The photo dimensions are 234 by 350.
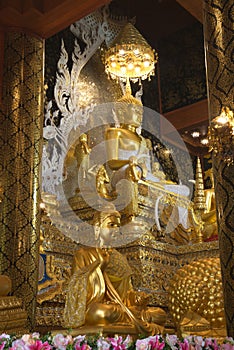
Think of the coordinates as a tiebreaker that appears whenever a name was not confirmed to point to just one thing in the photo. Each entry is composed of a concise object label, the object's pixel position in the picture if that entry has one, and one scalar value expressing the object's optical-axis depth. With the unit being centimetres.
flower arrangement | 188
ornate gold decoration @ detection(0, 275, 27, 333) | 342
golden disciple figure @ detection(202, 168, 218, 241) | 627
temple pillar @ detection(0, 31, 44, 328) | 432
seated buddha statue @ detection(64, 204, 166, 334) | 367
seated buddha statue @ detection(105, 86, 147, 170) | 694
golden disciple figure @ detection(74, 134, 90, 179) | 657
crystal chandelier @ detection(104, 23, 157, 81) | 722
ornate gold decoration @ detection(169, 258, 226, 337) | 314
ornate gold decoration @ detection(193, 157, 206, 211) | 646
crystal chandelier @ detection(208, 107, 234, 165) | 290
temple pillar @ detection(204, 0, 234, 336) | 280
